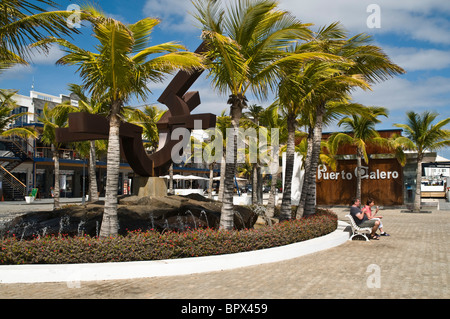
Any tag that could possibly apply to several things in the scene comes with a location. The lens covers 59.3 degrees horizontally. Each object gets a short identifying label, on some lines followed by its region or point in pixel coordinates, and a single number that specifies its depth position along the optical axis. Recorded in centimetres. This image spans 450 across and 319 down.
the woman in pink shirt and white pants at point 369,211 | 1327
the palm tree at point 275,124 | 2089
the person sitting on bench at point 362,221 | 1243
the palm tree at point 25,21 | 714
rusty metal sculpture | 1339
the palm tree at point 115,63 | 841
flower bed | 759
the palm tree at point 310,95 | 1181
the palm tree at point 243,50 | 939
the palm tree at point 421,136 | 2531
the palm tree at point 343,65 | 1375
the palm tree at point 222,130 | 2514
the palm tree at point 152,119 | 2223
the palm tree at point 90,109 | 2102
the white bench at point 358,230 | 1229
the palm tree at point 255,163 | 2509
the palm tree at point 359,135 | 2625
